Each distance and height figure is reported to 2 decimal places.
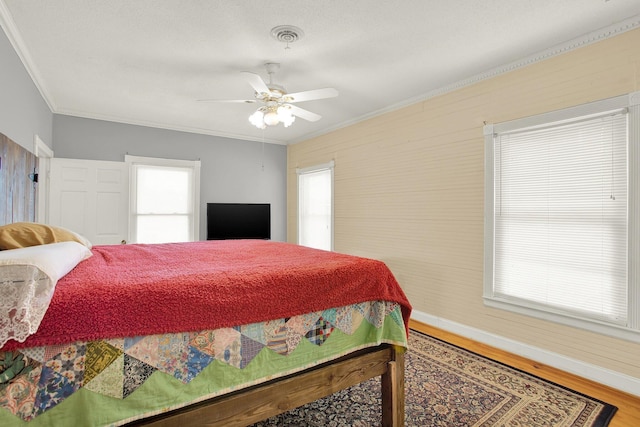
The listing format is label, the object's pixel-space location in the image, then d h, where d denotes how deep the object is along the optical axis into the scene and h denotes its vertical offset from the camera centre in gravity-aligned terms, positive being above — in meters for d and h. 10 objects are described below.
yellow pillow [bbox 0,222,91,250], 1.47 -0.12
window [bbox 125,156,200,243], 4.89 +0.22
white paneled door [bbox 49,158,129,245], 4.18 +0.19
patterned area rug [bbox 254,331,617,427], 2.01 -1.26
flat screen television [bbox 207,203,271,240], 5.32 -0.12
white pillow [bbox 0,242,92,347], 0.96 -0.24
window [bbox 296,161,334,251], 5.39 +0.16
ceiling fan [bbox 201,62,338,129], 2.79 +1.04
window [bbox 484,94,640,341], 2.38 +0.02
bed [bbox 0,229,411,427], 1.07 -0.52
